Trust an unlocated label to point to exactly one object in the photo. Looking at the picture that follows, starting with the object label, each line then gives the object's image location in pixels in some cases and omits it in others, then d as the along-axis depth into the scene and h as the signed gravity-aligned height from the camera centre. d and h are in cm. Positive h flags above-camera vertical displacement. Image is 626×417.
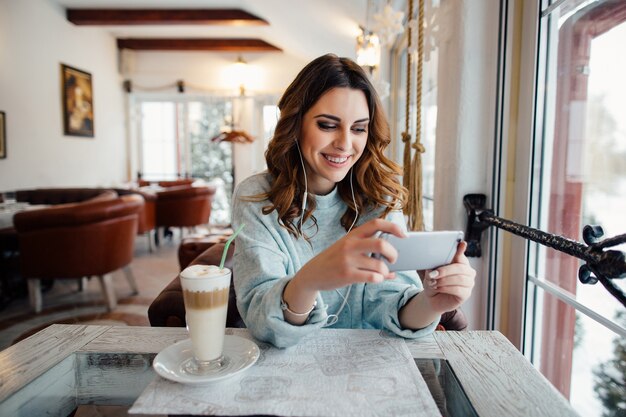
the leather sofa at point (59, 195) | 498 -37
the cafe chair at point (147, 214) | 492 -59
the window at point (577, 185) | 90 -5
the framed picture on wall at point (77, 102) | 579 +87
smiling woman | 83 -13
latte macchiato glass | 71 -25
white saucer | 68 -34
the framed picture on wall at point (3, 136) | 471 +30
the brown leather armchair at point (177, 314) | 120 -42
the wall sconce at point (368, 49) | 287 +79
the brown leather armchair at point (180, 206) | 533 -53
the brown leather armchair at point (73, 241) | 280 -52
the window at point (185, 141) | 759 +41
